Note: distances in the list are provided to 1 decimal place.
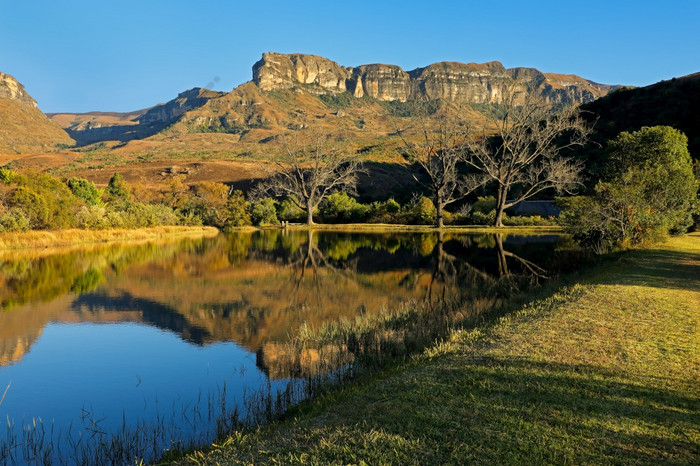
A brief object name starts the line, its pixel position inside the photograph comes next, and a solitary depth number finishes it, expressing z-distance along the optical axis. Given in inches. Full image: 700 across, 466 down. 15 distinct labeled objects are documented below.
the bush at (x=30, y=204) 1284.4
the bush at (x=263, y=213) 2193.7
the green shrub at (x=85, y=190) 1898.4
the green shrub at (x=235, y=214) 2064.5
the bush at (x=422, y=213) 1948.8
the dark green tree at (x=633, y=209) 825.5
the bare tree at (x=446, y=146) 1770.4
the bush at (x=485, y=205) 2037.4
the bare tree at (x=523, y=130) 1666.3
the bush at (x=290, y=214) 2348.7
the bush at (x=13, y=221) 1216.2
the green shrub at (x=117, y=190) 2234.3
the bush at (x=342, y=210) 2183.3
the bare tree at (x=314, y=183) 2100.1
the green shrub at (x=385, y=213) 2073.1
